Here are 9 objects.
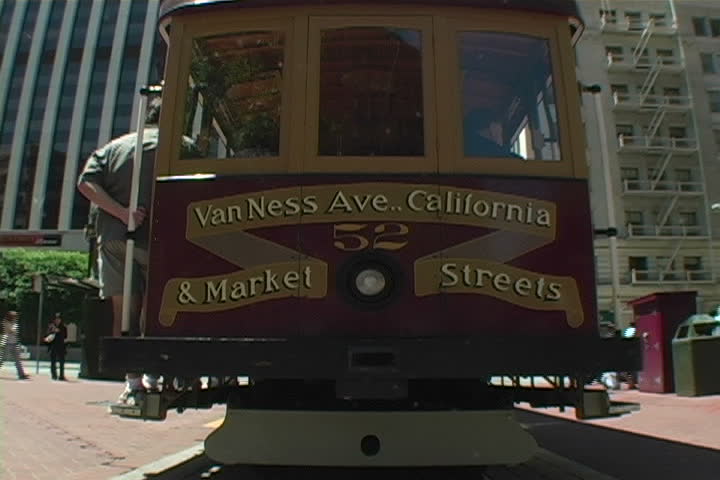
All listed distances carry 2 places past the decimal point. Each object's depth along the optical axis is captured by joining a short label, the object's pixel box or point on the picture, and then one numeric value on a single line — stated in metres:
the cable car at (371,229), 3.14
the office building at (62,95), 48.44
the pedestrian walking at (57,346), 14.41
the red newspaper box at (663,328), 10.92
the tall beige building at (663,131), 40.72
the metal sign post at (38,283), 13.82
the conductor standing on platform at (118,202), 3.84
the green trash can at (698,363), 9.82
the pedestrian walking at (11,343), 13.92
